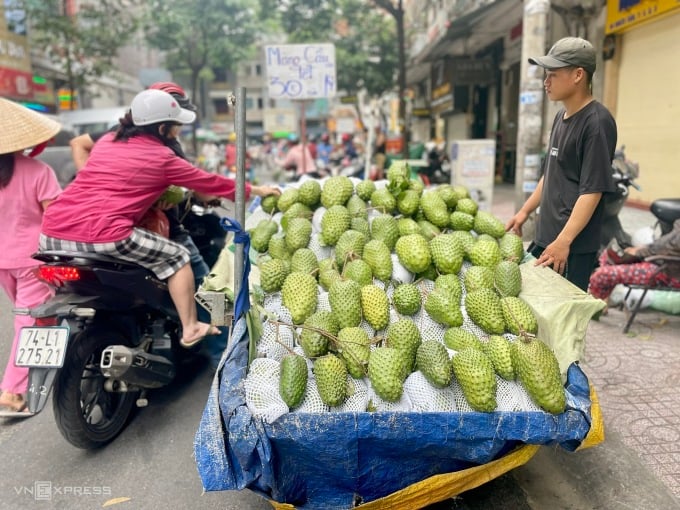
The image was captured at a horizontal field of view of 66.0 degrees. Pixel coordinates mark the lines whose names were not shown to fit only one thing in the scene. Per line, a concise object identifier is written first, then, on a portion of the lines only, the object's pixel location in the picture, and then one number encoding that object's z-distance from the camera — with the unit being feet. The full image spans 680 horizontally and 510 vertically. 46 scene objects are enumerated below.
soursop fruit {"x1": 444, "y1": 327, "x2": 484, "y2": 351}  7.55
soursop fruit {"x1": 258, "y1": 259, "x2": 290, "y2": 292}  9.16
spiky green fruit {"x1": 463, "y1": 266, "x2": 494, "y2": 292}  8.65
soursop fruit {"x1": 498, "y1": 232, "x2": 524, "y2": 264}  9.71
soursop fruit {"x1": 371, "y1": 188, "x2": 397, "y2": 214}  10.85
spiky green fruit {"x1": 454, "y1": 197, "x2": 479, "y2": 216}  10.89
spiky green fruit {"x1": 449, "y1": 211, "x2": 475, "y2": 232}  10.50
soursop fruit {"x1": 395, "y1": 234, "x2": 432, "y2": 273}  9.07
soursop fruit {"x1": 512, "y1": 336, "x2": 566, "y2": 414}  6.58
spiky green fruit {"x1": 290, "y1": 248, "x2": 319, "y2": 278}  9.41
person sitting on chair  13.85
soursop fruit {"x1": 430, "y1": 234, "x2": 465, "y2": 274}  9.02
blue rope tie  7.52
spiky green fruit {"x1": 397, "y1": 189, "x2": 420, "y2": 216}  10.78
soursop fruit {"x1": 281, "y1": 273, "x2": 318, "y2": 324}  8.28
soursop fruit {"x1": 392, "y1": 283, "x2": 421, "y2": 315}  8.31
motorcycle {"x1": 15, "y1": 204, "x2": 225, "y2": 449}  9.34
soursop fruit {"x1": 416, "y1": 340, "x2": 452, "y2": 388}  6.85
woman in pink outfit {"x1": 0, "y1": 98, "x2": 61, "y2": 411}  10.80
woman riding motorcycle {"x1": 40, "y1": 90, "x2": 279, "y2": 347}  10.00
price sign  29.96
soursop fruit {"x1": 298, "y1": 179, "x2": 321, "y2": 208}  11.55
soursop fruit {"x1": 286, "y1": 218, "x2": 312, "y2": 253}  10.18
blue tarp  6.41
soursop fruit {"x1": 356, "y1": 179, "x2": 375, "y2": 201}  11.57
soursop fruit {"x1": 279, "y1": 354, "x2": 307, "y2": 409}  6.65
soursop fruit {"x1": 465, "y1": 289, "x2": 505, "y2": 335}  7.95
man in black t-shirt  9.39
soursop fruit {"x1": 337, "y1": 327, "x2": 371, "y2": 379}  7.19
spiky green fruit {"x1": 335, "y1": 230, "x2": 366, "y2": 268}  9.40
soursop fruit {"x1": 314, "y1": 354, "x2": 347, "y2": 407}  6.69
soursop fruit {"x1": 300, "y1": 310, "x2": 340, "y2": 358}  7.48
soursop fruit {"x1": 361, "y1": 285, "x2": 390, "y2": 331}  8.08
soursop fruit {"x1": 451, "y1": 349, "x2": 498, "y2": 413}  6.57
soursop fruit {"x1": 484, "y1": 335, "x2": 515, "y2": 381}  7.09
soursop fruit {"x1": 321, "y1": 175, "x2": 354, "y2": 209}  11.30
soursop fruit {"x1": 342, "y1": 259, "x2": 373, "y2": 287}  8.80
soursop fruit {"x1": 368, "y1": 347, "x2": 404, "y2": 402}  6.73
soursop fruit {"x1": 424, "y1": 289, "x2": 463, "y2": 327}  8.00
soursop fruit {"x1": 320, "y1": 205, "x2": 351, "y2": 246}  10.15
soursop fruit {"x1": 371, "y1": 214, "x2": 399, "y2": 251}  9.96
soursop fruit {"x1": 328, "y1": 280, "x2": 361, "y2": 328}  8.06
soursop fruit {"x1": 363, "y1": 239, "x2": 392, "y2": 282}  9.09
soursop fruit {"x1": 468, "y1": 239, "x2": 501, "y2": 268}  9.25
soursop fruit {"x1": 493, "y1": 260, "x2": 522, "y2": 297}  8.61
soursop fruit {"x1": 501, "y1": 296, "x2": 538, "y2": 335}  7.86
